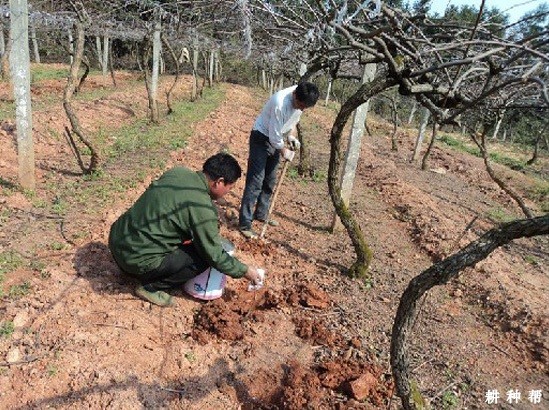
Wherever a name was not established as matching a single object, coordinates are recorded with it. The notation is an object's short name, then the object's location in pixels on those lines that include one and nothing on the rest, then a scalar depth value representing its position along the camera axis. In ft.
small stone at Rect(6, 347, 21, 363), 8.71
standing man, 14.66
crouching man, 9.88
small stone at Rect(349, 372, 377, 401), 9.39
